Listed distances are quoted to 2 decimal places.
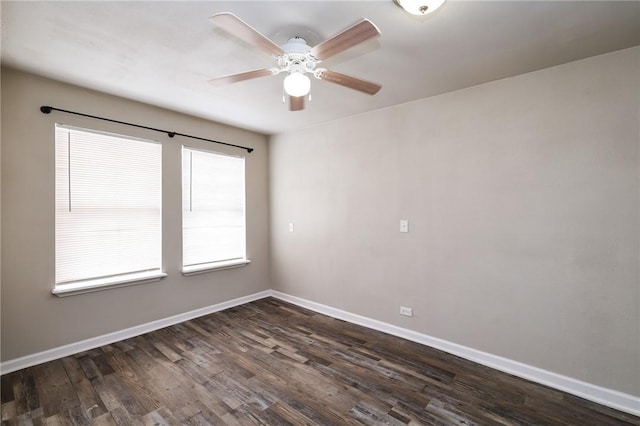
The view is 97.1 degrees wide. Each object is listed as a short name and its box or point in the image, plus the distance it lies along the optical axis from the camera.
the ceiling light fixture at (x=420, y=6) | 1.43
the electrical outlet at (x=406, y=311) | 3.04
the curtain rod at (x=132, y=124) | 2.54
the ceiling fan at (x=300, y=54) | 1.38
